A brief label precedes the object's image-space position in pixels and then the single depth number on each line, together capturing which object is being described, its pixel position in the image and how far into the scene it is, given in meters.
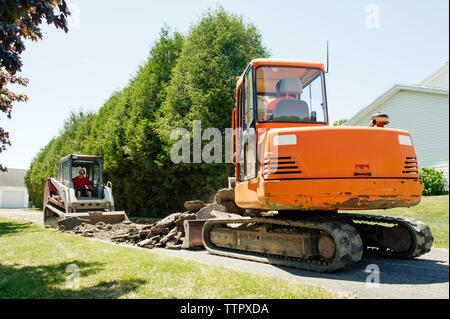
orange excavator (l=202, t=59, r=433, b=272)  4.67
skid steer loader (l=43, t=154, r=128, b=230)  12.42
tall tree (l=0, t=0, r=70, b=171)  3.92
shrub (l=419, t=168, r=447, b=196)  14.66
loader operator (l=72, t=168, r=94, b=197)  14.40
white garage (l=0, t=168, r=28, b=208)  62.41
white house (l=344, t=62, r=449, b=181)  13.12
